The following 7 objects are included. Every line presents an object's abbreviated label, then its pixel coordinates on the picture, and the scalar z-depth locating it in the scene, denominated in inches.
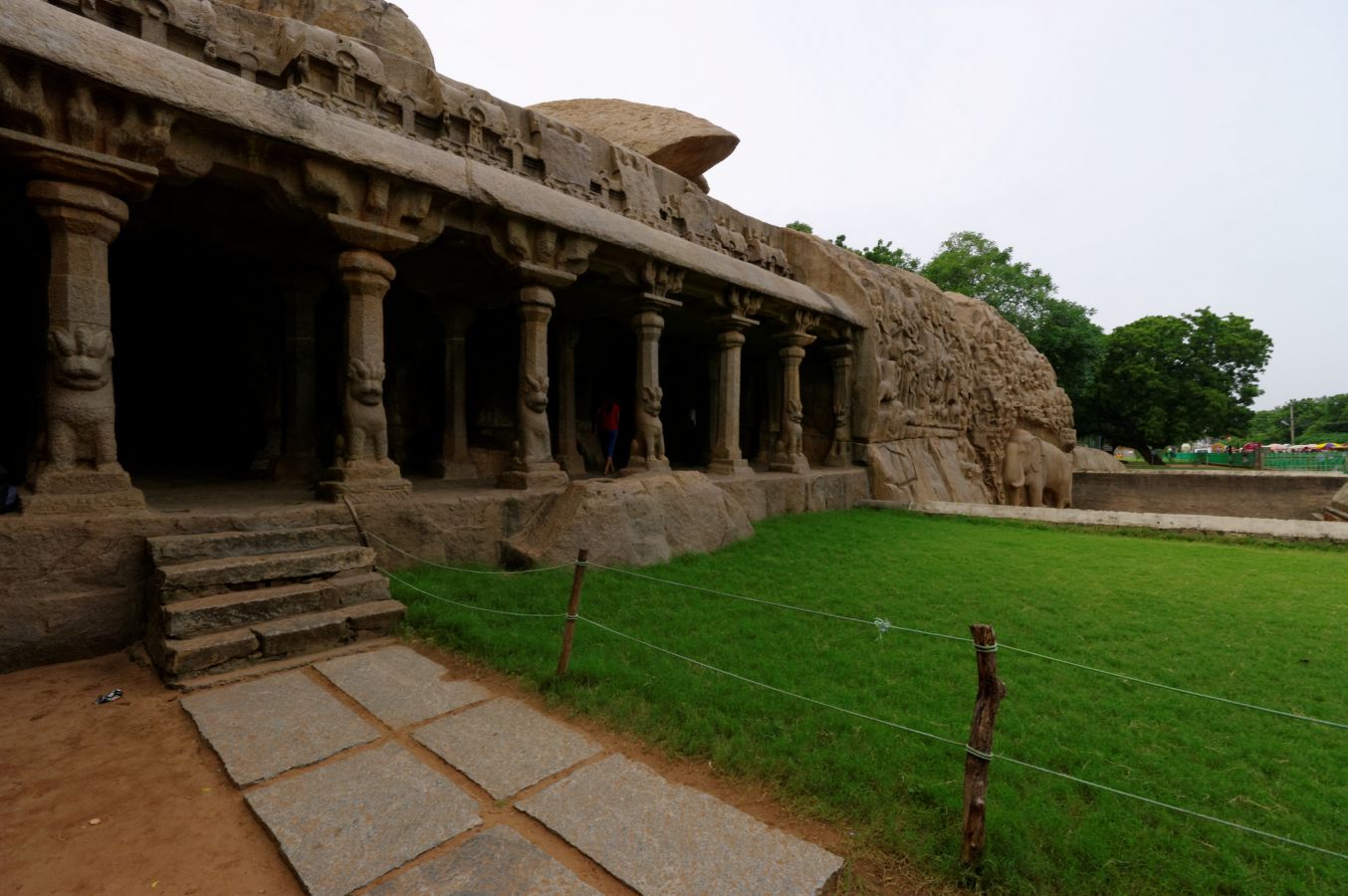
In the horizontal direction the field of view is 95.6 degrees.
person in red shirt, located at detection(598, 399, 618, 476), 391.5
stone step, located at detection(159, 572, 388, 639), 142.8
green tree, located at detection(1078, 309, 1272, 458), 1098.7
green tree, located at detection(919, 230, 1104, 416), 1198.9
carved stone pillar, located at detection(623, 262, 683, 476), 312.5
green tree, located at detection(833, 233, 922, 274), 1206.3
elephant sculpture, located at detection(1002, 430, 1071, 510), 599.8
